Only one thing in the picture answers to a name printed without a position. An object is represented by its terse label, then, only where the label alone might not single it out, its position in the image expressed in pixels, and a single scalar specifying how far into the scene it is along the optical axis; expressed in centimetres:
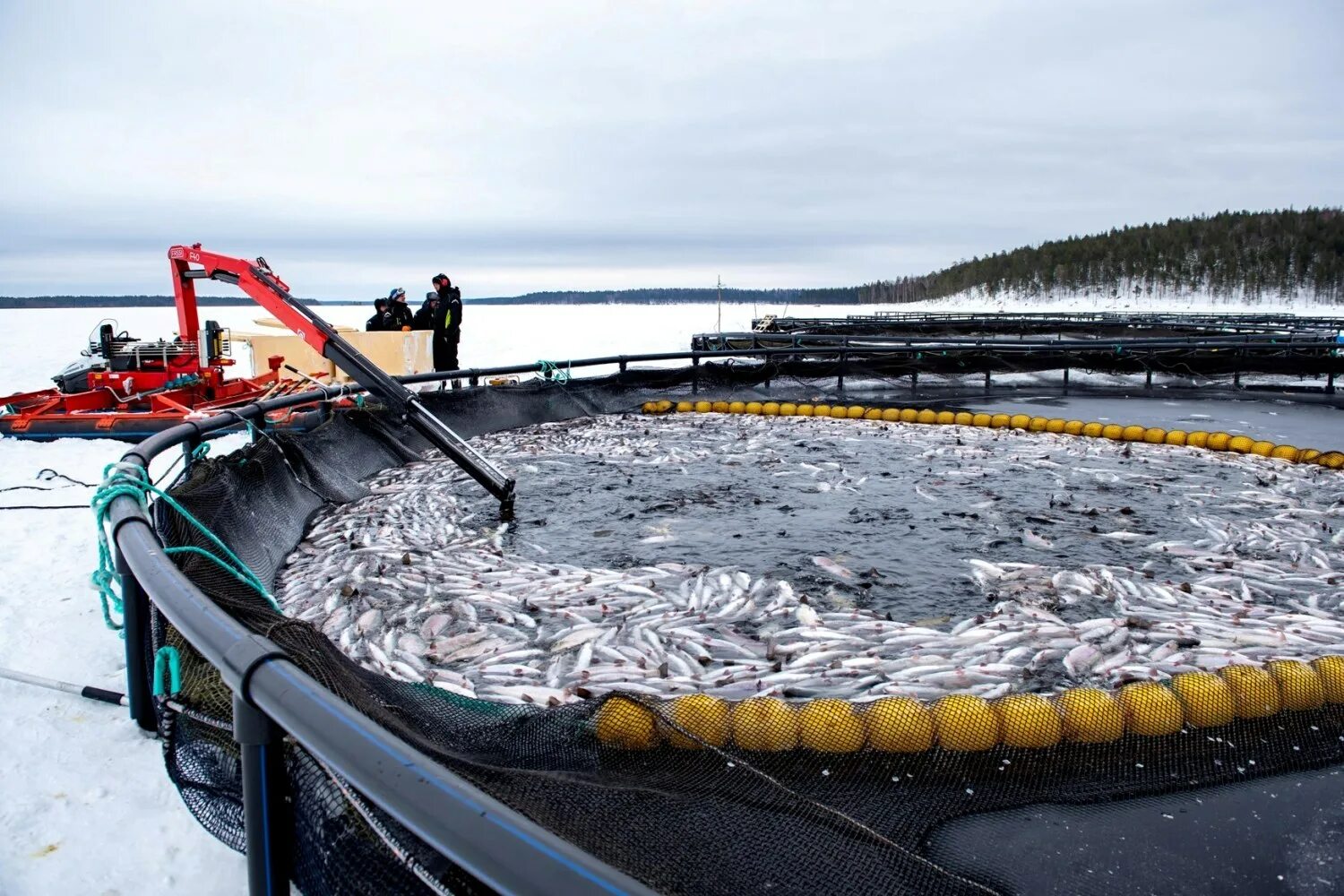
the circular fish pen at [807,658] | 267
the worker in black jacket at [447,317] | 1531
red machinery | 841
